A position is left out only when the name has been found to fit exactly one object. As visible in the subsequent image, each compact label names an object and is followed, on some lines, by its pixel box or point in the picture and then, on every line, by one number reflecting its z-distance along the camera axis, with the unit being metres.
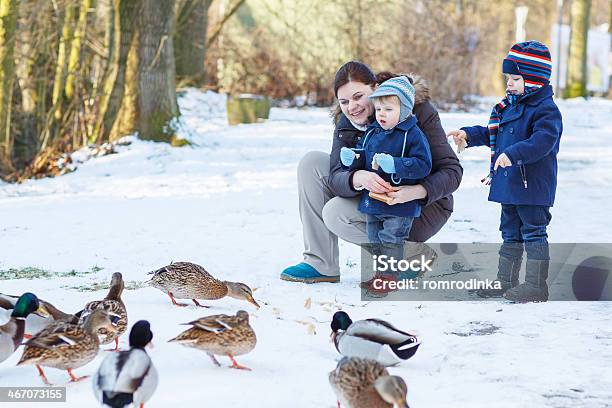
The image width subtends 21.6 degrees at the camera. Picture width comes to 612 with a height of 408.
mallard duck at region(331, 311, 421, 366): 7.17
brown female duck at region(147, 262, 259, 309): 9.06
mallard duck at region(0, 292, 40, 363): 7.01
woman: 9.87
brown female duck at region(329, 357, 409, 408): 5.77
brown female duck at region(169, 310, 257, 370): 7.10
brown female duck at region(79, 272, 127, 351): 7.43
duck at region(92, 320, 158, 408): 5.72
